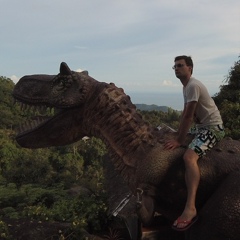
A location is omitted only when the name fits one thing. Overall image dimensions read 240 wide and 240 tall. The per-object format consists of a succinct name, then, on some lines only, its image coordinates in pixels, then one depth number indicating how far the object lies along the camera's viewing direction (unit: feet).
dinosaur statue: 7.15
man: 7.35
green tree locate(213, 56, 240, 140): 26.73
